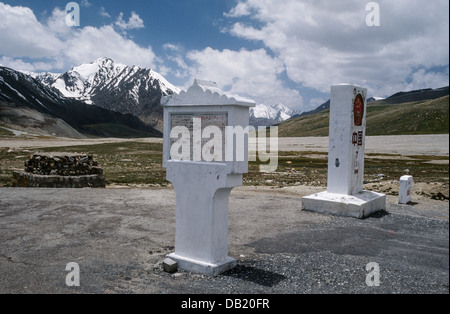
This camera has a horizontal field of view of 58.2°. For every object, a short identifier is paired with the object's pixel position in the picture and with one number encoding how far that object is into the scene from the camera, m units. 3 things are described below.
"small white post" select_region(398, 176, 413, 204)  15.27
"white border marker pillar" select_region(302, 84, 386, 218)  13.04
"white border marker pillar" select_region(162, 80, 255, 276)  7.29
